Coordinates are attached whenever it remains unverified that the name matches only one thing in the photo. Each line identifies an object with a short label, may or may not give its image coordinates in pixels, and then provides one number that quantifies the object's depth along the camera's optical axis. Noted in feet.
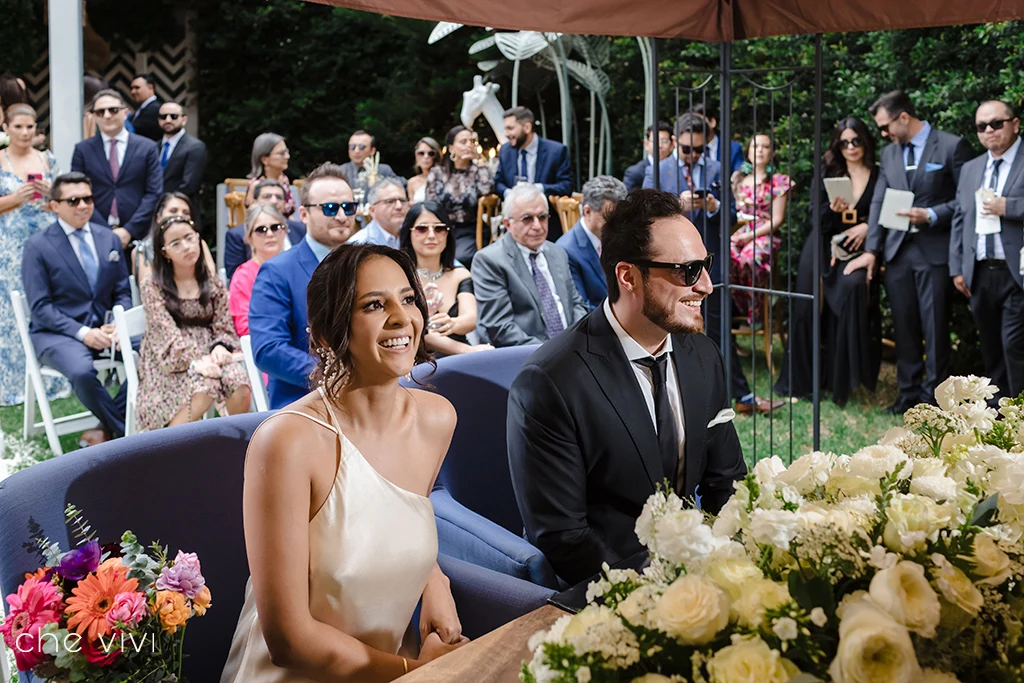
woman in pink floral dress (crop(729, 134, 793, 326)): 24.20
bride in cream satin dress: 6.12
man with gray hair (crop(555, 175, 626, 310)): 18.54
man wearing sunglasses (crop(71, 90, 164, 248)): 24.48
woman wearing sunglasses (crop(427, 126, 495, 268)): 24.31
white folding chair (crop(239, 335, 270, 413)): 15.52
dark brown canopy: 8.79
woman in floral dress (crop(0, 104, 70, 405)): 21.85
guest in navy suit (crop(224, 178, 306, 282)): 21.03
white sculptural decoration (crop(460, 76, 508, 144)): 31.76
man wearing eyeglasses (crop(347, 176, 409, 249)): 17.24
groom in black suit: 8.08
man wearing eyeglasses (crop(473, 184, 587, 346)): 16.29
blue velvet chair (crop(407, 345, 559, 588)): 9.50
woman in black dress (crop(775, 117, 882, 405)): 22.71
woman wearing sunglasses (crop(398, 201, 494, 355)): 15.71
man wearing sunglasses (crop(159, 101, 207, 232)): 27.55
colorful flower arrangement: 5.33
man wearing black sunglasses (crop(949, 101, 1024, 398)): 19.86
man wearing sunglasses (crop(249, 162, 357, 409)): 13.05
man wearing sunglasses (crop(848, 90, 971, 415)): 21.63
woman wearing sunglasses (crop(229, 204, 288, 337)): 17.03
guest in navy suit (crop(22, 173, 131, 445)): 17.95
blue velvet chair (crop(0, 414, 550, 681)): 6.56
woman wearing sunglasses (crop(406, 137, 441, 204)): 29.58
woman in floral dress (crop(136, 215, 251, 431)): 16.15
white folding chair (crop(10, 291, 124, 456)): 17.25
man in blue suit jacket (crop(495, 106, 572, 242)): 26.45
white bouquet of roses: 3.44
